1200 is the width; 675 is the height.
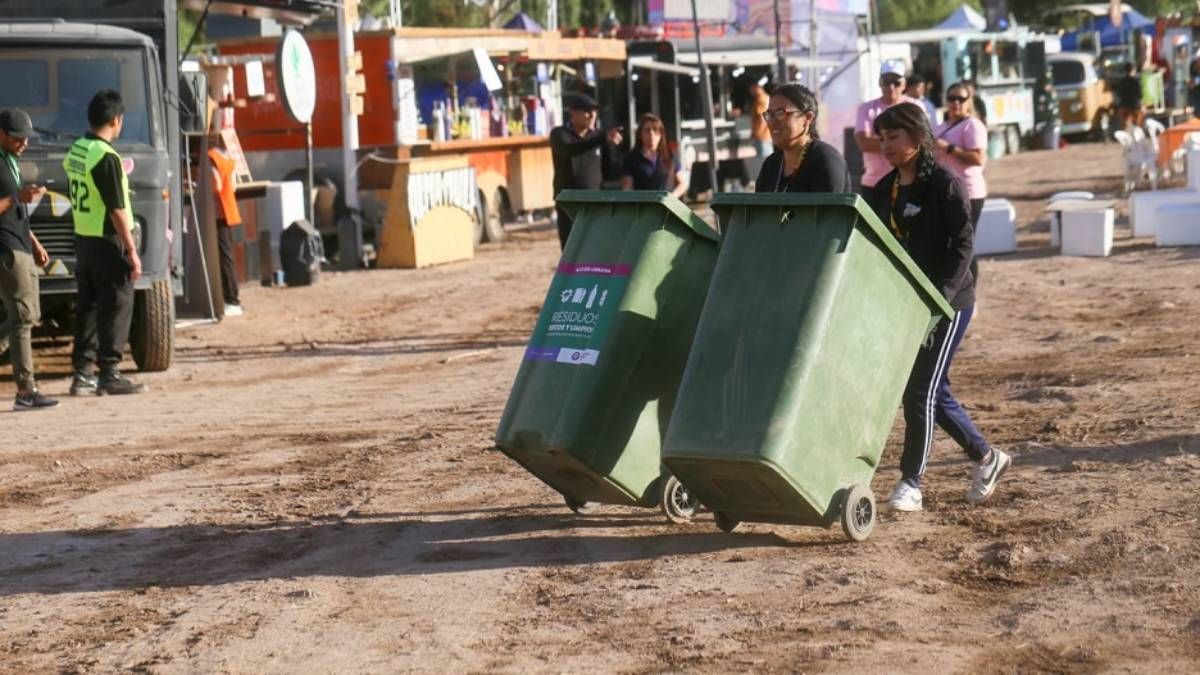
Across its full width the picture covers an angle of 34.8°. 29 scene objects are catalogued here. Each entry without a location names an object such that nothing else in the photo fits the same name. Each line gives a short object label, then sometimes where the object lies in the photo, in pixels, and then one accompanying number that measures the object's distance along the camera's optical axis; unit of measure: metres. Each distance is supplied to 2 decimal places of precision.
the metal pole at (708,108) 19.92
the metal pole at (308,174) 18.59
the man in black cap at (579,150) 11.80
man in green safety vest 11.03
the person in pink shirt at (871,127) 11.41
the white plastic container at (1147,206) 18.31
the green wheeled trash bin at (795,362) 6.34
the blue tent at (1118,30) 49.91
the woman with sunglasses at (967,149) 11.05
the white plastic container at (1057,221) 18.33
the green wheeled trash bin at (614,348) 6.79
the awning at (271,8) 16.92
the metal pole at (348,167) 20.12
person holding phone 10.74
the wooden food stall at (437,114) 21.09
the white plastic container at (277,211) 18.31
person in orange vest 15.52
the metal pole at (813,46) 27.17
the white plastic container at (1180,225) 17.38
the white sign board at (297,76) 17.61
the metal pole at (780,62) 23.11
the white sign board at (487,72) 21.59
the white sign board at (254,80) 20.86
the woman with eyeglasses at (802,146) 7.20
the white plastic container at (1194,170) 18.94
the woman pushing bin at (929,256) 7.05
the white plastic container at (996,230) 18.14
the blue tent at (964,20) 43.73
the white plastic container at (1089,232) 17.27
